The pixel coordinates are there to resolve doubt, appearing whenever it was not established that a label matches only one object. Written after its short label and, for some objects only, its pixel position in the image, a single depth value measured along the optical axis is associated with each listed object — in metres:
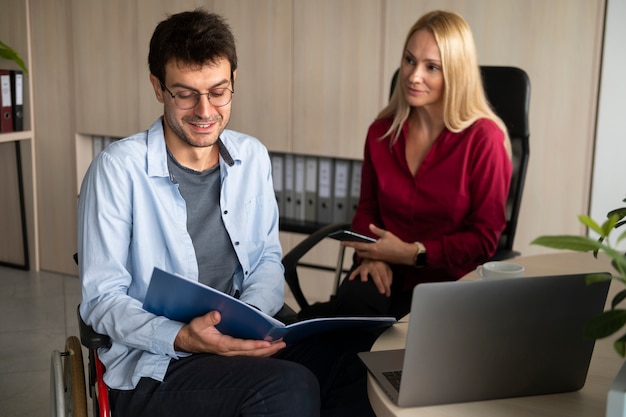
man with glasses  1.56
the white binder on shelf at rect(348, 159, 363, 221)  3.53
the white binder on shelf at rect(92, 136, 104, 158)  4.11
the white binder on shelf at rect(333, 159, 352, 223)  3.55
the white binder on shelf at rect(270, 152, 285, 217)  3.71
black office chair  2.41
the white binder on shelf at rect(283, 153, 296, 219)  3.68
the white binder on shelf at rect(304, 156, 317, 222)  3.62
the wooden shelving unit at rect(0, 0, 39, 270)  4.02
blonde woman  2.20
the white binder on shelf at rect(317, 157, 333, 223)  3.59
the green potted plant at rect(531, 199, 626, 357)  0.89
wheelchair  1.56
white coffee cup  1.50
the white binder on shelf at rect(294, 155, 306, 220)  3.65
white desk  1.15
